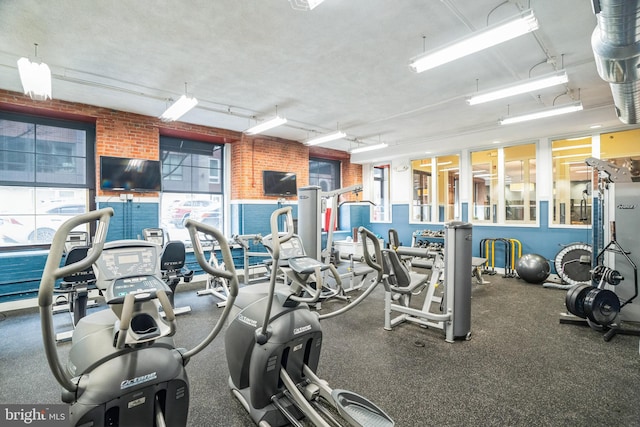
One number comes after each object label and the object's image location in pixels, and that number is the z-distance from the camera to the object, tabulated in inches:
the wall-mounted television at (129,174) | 213.3
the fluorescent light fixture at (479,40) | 101.8
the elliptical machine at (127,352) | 53.3
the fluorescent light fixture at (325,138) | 248.4
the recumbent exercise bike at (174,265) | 165.9
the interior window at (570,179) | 254.2
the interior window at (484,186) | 296.2
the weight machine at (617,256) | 147.2
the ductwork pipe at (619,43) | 82.6
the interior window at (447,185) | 334.3
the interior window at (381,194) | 388.9
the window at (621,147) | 231.8
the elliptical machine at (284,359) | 78.5
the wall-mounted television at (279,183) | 293.2
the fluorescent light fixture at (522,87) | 142.0
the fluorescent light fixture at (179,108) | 173.2
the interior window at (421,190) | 348.2
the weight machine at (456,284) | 137.0
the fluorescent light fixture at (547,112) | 178.3
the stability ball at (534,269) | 237.0
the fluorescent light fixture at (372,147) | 289.3
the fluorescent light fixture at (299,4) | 107.5
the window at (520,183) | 274.6
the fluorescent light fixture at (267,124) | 209.3
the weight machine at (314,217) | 189.6
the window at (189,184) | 260.2
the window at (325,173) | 368.7
